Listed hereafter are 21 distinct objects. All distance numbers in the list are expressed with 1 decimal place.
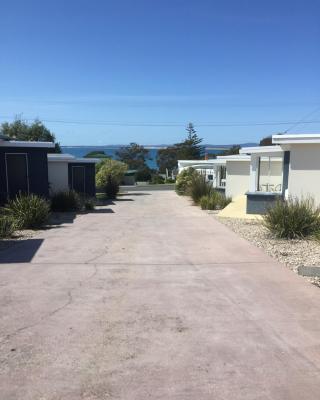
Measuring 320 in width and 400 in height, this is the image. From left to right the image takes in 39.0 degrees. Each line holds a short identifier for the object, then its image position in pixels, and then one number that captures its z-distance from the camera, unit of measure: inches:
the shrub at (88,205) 783.4
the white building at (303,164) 570.9
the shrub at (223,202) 819.9
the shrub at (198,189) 917.2
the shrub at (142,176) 2420.4
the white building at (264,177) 658.2
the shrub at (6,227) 435.5
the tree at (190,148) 2868.1
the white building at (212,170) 1022.4
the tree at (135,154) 3248.0
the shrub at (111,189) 1203.2
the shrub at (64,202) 730.8
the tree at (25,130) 1540.4
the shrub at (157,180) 2287.4
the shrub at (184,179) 1257.4
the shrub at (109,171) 1311.5
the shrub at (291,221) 436.8
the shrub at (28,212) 507.2
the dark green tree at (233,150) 2485.1
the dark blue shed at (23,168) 644.1
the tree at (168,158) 3176.7
